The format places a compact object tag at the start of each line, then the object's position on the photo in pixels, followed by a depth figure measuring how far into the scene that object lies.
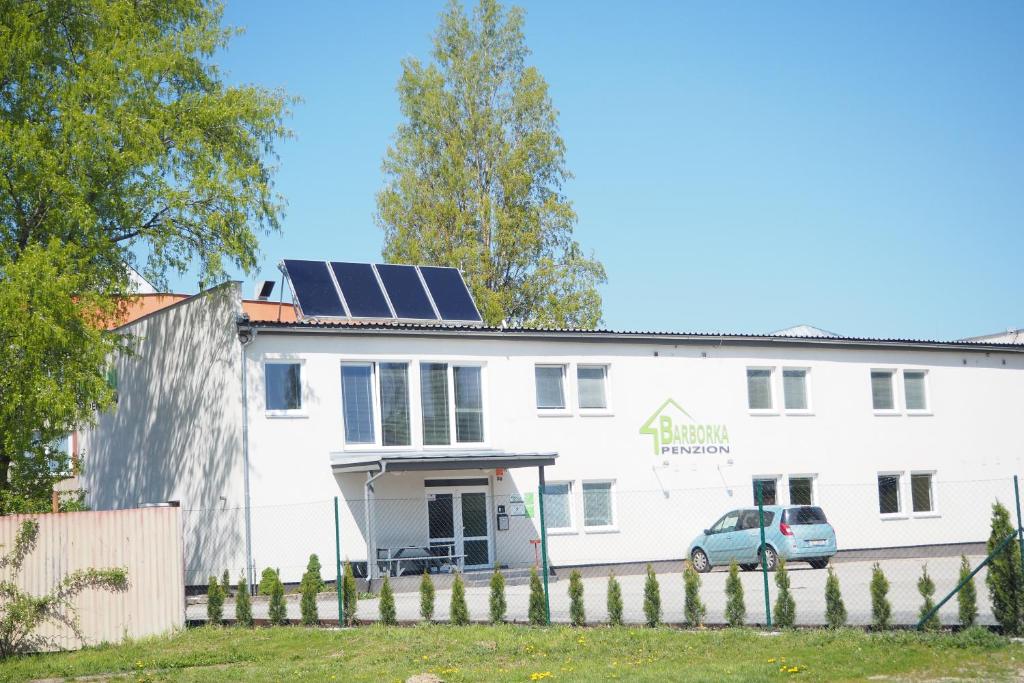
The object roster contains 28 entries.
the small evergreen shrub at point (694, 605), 15.45
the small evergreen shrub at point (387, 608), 17.38
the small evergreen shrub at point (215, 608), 18.69
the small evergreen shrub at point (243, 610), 18.30
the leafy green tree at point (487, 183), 42.50
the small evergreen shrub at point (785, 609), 14.72
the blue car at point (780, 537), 26.22
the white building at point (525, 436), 25.77
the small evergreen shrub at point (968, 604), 13.62
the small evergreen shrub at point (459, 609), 16.69
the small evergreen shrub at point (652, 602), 15.62
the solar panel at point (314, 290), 27.89
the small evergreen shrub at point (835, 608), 14.37
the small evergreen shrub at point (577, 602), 16.17
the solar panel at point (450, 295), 29.62
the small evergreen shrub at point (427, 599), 17.23
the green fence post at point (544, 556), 16.42
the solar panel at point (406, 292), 29.06
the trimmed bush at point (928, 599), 13.63
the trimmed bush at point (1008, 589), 13.37
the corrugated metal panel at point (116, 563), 16.78
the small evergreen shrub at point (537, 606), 16.47
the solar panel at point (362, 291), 28.36
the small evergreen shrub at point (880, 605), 14.01
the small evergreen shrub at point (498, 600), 16.80
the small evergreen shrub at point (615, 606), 15.95
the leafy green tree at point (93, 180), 21.72
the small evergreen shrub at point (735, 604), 15.20
